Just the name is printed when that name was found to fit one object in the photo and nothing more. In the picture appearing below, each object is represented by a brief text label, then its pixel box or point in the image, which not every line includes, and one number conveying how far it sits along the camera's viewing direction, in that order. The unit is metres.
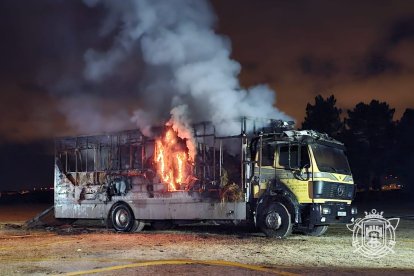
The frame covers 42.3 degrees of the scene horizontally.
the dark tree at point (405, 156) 57.36
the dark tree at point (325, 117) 57.81
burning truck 14.79
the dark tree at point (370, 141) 56.47
